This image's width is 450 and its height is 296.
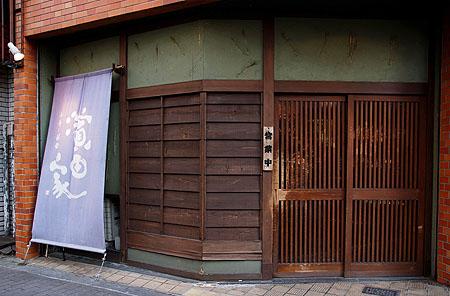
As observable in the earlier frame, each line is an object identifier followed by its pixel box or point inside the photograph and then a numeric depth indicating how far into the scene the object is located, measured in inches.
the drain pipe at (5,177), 261.3
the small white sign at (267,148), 181.8
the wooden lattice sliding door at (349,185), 187.2
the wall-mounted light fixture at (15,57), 213.8
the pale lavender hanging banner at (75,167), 199.3
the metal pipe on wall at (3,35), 225.1
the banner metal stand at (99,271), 190.0
